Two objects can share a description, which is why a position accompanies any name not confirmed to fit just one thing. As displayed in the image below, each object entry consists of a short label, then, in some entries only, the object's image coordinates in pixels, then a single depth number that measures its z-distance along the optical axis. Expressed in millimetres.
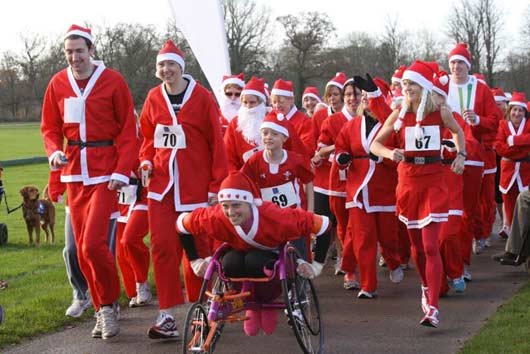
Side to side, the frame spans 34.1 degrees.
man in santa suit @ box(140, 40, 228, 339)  7027
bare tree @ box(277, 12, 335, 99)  69812
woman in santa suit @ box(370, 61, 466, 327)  7391
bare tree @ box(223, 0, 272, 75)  67000
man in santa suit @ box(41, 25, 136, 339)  7027
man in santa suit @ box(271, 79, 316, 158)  9602
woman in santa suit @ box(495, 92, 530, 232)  12117
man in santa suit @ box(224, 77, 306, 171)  8602
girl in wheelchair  5930
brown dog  13734
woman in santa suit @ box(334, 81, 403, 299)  8633
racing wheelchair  5590
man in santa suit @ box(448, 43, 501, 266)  10352
